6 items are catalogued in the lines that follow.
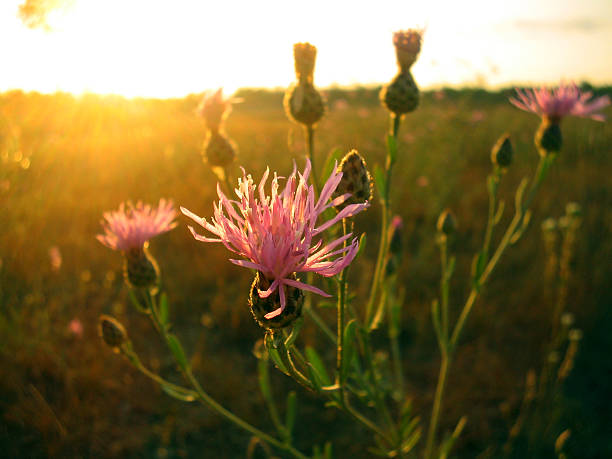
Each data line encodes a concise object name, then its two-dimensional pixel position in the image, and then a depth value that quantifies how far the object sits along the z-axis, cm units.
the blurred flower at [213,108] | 21
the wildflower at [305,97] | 18
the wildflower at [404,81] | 18
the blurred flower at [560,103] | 20
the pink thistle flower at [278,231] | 11
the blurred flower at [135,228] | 19
